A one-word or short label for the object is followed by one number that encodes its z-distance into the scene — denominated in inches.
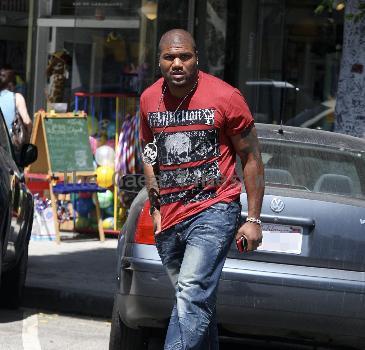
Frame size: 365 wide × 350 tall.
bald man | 204.1
